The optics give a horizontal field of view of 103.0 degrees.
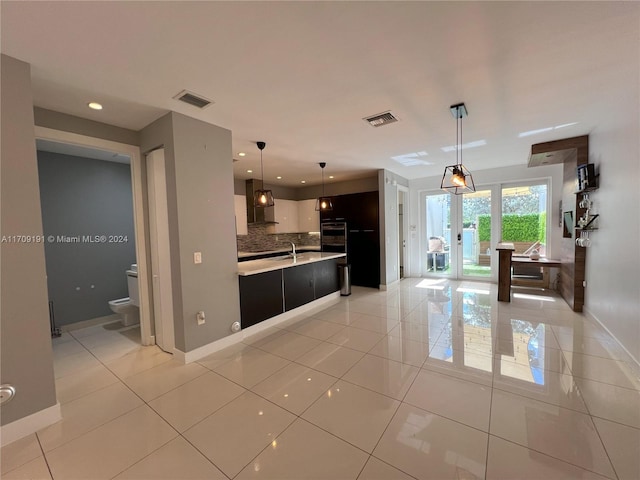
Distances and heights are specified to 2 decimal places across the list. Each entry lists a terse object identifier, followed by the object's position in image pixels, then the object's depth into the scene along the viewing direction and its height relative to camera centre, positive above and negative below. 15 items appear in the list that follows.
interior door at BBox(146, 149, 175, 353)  3.05 -0.14
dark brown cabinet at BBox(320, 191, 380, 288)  6.09 -0.12
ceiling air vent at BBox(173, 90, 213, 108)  2.42 +1.34
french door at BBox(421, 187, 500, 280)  6.41 -0.25
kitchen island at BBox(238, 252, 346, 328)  3.58 -0.88
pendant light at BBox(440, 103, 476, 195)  2.85 +1.30
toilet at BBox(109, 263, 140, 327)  3.83 -1.09
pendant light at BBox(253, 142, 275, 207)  3.97 +0.53
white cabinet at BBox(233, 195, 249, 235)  5.88 +0.42
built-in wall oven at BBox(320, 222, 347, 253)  6.55 -0.21
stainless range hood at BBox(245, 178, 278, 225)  6.50 +0.55
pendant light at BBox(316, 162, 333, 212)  5.22 +0.52
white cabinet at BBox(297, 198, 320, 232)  7.30 +0.39
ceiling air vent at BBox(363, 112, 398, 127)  3.02 +1.33
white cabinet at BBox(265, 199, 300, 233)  6.77 +0.42
